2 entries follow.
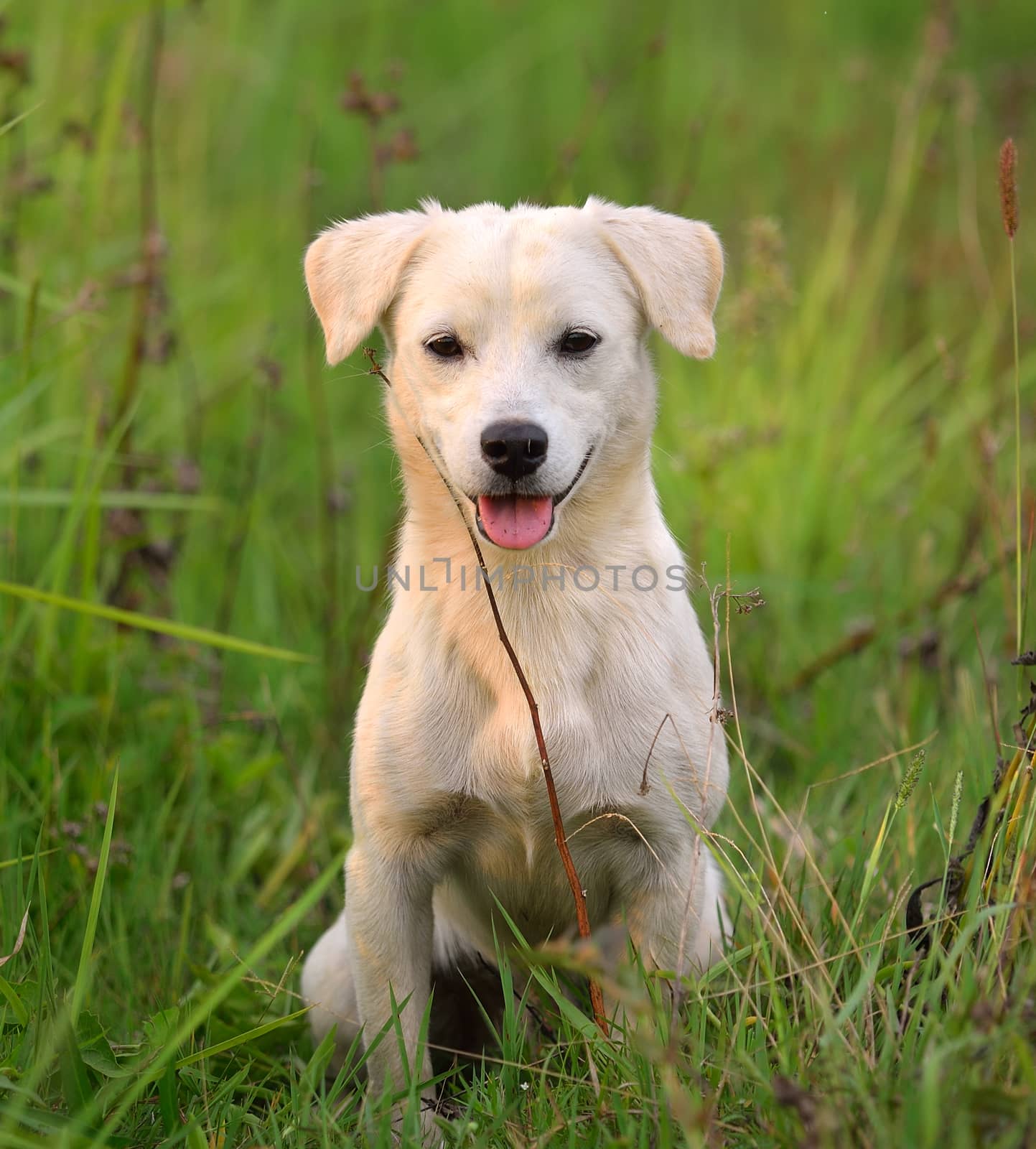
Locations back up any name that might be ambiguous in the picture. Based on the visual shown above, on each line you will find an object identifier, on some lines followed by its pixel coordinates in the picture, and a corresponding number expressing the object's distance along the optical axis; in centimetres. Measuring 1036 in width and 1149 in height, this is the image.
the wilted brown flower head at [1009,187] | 457
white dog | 494
